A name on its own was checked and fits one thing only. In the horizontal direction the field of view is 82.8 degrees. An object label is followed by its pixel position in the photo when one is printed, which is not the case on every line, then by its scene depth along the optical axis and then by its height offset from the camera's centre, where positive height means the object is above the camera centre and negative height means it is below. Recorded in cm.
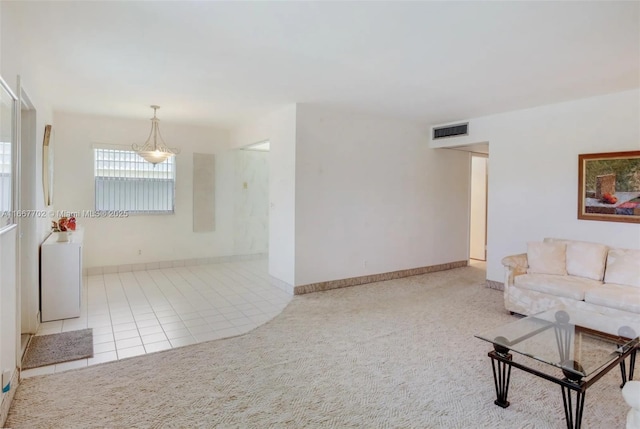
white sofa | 342 -82
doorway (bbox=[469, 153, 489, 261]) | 771 -14
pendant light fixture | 528 +90
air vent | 567 +116
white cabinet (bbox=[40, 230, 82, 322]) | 381 -85
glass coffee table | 209 -99
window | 604 +31
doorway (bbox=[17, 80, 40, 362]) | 338 -21
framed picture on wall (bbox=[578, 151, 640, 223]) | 399 +19
